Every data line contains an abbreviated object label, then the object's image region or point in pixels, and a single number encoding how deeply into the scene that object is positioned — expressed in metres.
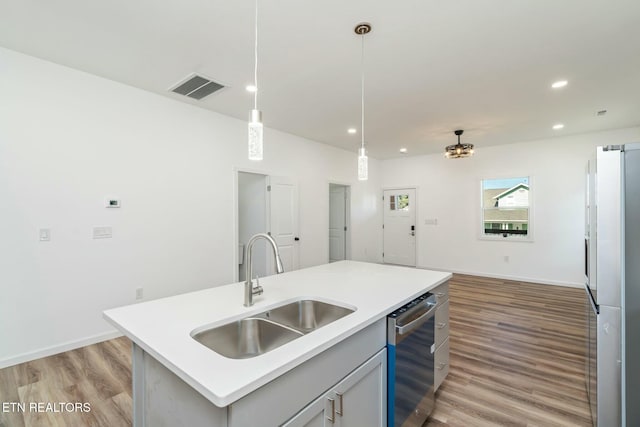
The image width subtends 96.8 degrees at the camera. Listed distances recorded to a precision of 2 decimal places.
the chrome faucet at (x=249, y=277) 1.51
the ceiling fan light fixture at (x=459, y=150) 4.63
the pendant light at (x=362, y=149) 2.17
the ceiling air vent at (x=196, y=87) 3.01
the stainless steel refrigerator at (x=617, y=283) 1.44
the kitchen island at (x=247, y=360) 0.86
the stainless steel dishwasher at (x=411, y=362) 1.51
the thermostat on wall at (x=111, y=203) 3.01
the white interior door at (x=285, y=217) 4.71
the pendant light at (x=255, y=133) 1.45
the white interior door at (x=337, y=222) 6.59
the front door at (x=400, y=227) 6.98
